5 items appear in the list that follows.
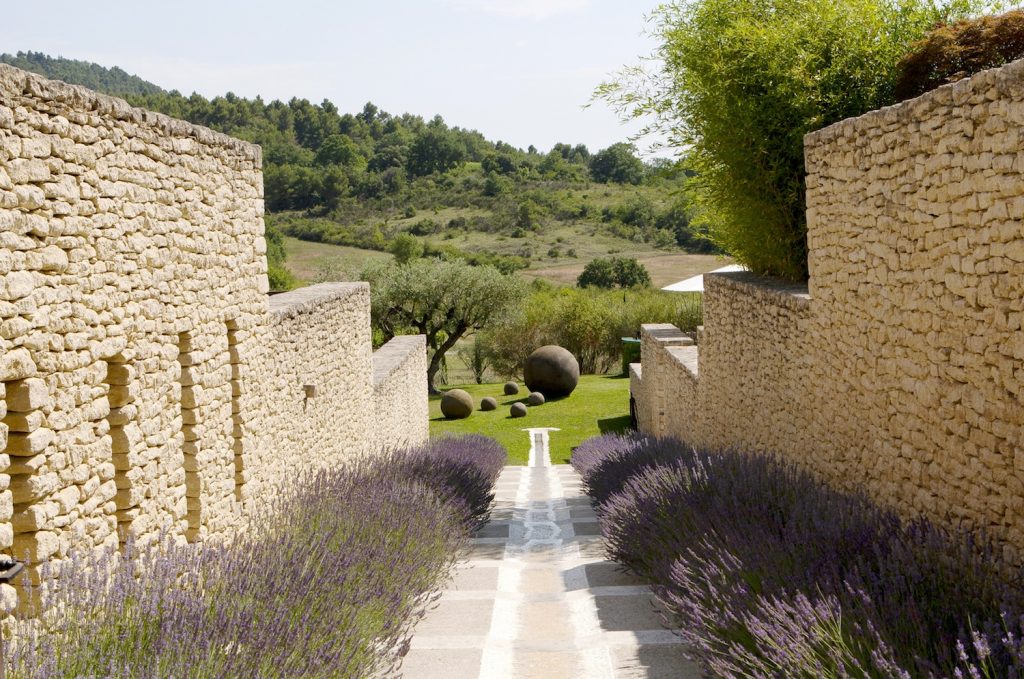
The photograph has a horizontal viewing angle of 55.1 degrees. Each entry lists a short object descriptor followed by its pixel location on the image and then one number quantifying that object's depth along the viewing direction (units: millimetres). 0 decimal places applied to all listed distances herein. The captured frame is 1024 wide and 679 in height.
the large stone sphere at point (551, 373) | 21969
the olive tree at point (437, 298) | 25141
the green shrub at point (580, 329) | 26984
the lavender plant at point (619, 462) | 8047
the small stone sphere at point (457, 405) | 20062
